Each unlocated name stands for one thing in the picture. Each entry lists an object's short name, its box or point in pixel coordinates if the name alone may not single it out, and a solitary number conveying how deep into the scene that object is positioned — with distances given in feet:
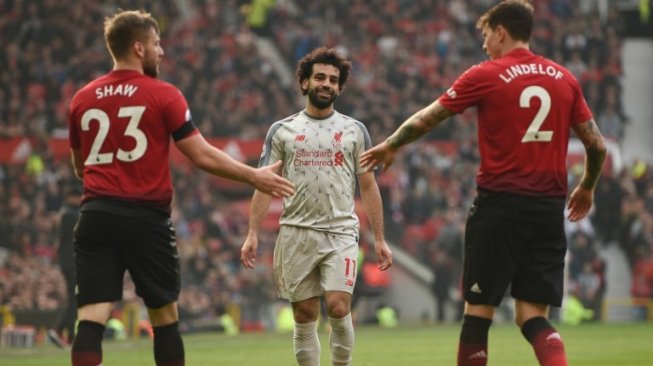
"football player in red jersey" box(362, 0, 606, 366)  53.31
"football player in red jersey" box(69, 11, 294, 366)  51.67
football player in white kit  63.57
